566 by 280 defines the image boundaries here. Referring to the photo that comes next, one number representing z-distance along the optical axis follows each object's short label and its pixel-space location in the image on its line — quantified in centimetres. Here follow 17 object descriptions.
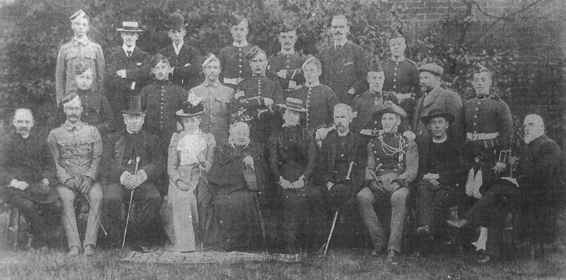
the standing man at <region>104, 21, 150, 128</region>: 664
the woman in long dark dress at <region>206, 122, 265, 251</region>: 621
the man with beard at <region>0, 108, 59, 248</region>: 625
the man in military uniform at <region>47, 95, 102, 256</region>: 623
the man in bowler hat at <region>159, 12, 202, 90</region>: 665
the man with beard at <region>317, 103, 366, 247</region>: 620
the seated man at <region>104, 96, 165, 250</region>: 622
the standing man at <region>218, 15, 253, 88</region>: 663
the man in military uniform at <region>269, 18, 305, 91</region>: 664
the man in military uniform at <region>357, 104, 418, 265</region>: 609
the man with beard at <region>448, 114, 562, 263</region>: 607
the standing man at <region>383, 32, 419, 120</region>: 646
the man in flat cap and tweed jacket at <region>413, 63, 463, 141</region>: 636
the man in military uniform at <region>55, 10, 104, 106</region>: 662
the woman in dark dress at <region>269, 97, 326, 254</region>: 616
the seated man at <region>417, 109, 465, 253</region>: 608
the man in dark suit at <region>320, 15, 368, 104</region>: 656
